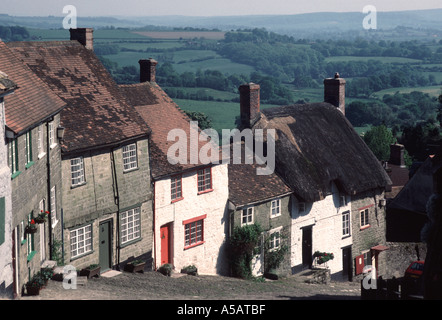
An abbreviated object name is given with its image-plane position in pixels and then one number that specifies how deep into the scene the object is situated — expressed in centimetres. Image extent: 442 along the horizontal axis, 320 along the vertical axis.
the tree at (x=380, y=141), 8394
